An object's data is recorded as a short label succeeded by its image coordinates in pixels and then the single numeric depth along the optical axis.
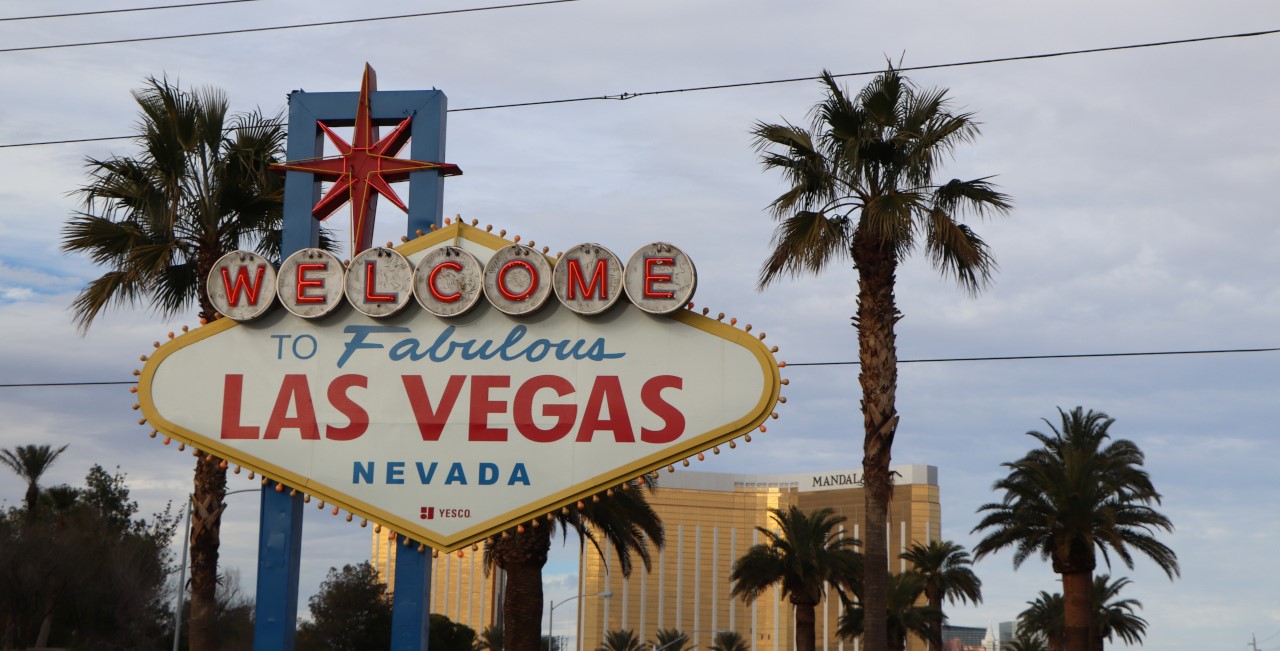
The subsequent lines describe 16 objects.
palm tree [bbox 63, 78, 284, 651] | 22.91
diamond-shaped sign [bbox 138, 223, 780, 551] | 18.78
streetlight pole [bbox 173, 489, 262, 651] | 34.59
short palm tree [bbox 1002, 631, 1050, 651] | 74.00
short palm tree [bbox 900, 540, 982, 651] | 63.31
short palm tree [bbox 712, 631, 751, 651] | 90.44
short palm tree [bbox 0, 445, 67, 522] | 59.09
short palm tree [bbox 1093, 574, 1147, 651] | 60.69
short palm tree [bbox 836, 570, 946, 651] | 63.34
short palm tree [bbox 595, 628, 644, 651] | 87.62
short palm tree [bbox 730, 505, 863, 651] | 52.41
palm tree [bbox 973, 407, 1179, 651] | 41.16
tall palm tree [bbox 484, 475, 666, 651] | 29.31
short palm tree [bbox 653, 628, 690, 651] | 103.86
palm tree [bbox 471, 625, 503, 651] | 75.32
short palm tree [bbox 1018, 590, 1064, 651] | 64.69
